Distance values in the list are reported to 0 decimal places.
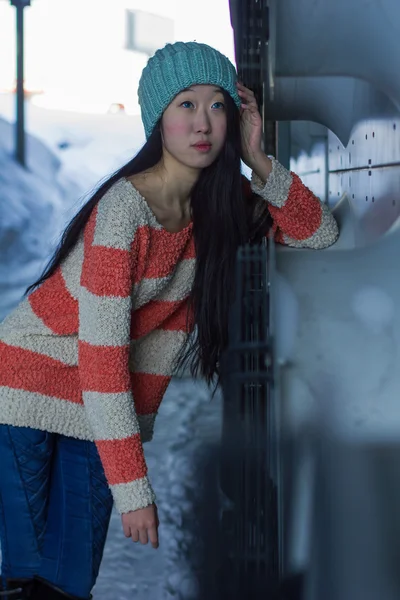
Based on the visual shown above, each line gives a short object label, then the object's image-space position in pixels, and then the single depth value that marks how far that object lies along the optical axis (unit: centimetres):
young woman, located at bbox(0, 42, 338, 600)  295
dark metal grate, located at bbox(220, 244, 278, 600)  325
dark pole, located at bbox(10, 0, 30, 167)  885
